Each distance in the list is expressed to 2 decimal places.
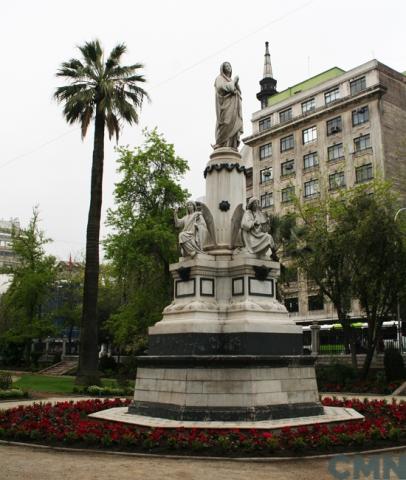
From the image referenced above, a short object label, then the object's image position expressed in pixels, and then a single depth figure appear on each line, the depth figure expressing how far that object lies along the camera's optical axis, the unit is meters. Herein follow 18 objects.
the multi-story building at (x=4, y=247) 131.50
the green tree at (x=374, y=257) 27.88
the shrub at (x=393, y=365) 27.34
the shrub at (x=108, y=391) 24.20
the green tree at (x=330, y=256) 29.88
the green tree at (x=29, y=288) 47.16
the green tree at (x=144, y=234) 35.72
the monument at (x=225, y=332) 11.85
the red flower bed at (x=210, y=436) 9.43
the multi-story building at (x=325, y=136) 54.41
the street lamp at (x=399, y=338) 31.68
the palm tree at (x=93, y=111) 26.67
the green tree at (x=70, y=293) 54.19
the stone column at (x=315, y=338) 40.03
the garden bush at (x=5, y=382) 24.65
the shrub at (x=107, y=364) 44.30
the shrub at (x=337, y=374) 28.31
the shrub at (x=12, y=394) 22.56
